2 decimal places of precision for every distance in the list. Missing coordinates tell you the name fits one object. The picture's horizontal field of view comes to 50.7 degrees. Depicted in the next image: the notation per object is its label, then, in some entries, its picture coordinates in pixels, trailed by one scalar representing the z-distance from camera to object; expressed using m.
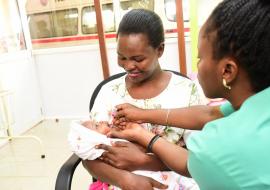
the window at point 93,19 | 3.81
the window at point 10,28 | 3.56
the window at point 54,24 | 4.01
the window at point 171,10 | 3.48
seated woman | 1.10
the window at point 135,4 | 3.66
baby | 1.07
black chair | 1.09
